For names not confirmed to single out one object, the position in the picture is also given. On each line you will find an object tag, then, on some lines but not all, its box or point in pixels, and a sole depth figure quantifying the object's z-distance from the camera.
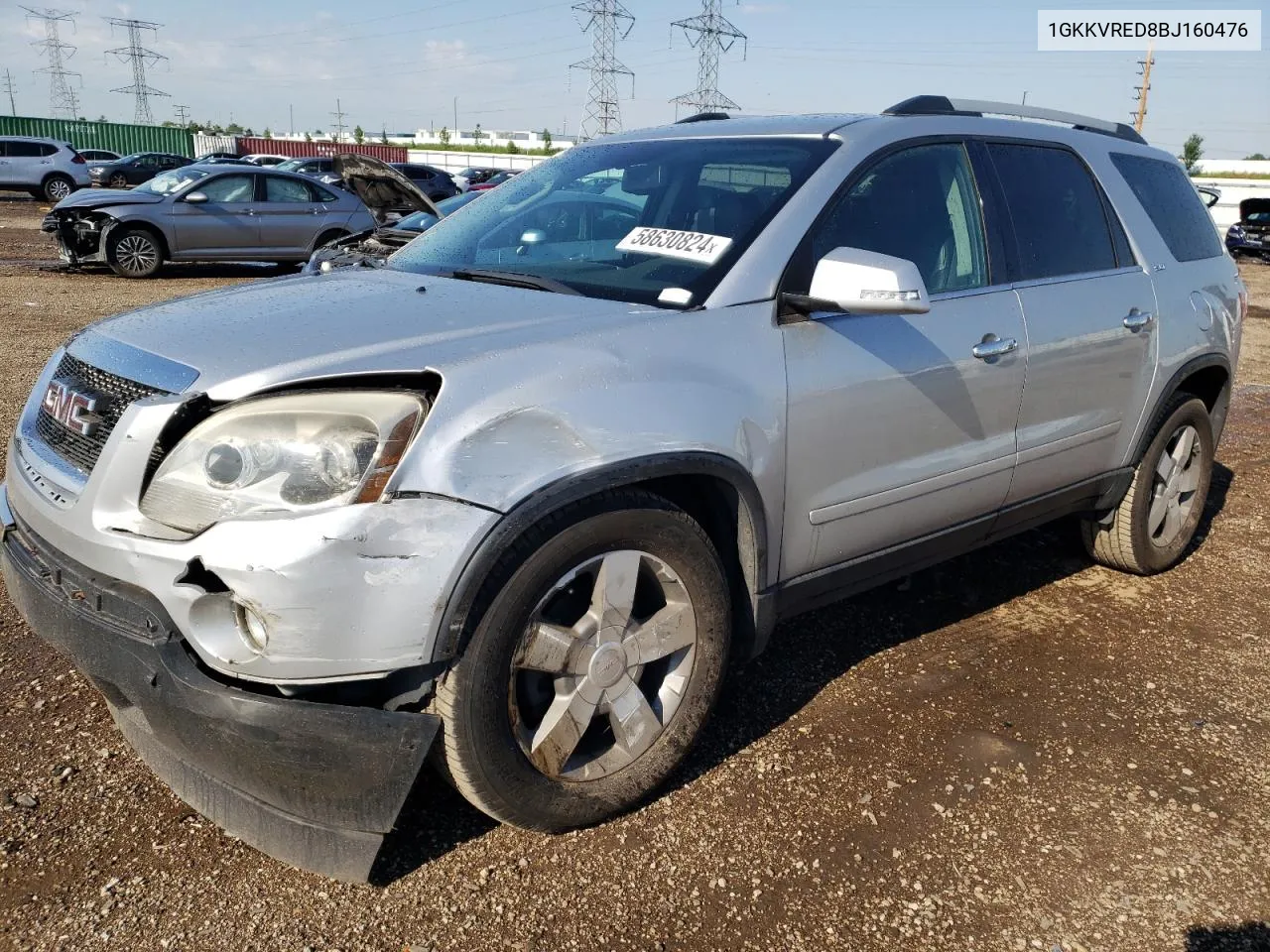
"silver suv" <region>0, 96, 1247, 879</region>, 2.11
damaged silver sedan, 13.65
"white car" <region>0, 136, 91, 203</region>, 27.67
